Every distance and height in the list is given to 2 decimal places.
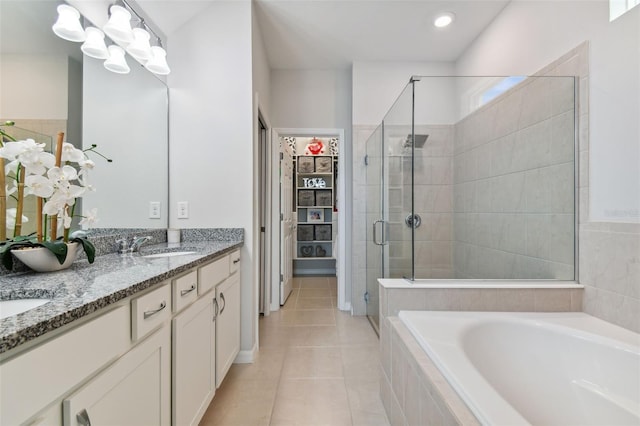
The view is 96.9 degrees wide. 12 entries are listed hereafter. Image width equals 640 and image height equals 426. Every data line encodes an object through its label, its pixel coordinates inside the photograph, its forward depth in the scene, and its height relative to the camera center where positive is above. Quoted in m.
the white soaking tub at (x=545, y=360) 1.07 -0.59
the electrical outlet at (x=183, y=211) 2.11 +0.02
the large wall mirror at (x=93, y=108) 1.11 +0.53
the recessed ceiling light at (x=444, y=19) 2.35 +1.67
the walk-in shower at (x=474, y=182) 1.67 +0.27
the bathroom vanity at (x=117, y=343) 0.56 -0.35
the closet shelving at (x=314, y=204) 4.77 +0.19
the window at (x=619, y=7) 1.23 +0.95
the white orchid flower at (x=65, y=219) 1.12 -0.02
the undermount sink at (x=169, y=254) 1.56 -0.23
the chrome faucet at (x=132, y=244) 1.61 -0.17
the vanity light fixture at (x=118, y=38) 1.33 +0.99
